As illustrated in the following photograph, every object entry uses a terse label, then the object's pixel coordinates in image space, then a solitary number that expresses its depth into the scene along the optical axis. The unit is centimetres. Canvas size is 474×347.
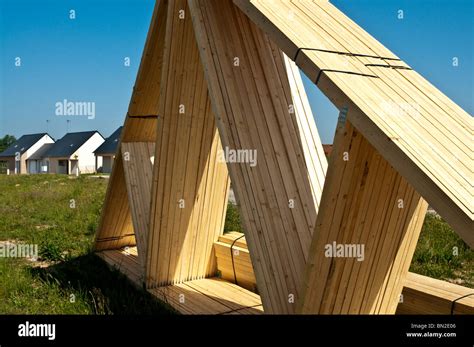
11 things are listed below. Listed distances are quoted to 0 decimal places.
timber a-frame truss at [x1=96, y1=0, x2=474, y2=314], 261
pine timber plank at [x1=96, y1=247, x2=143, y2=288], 558
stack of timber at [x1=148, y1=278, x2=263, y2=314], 458
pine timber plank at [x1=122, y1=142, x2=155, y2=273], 557
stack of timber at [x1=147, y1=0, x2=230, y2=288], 470
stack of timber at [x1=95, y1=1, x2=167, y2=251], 525
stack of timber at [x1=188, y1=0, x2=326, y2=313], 349
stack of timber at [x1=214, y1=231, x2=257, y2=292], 527
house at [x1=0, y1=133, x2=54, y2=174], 4628
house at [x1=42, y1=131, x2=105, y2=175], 4094
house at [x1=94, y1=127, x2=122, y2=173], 3922
